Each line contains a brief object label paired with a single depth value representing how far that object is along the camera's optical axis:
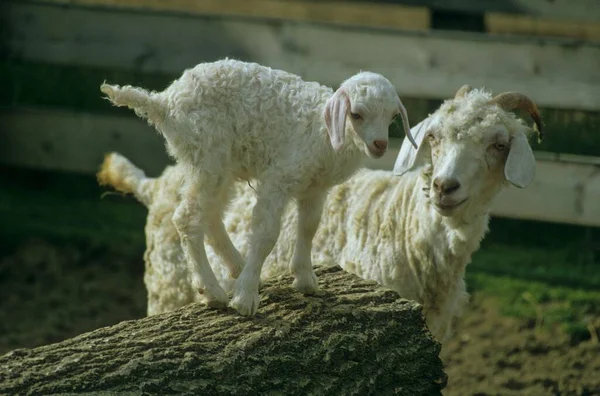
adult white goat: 9.28
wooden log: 6.92
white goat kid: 7.86
